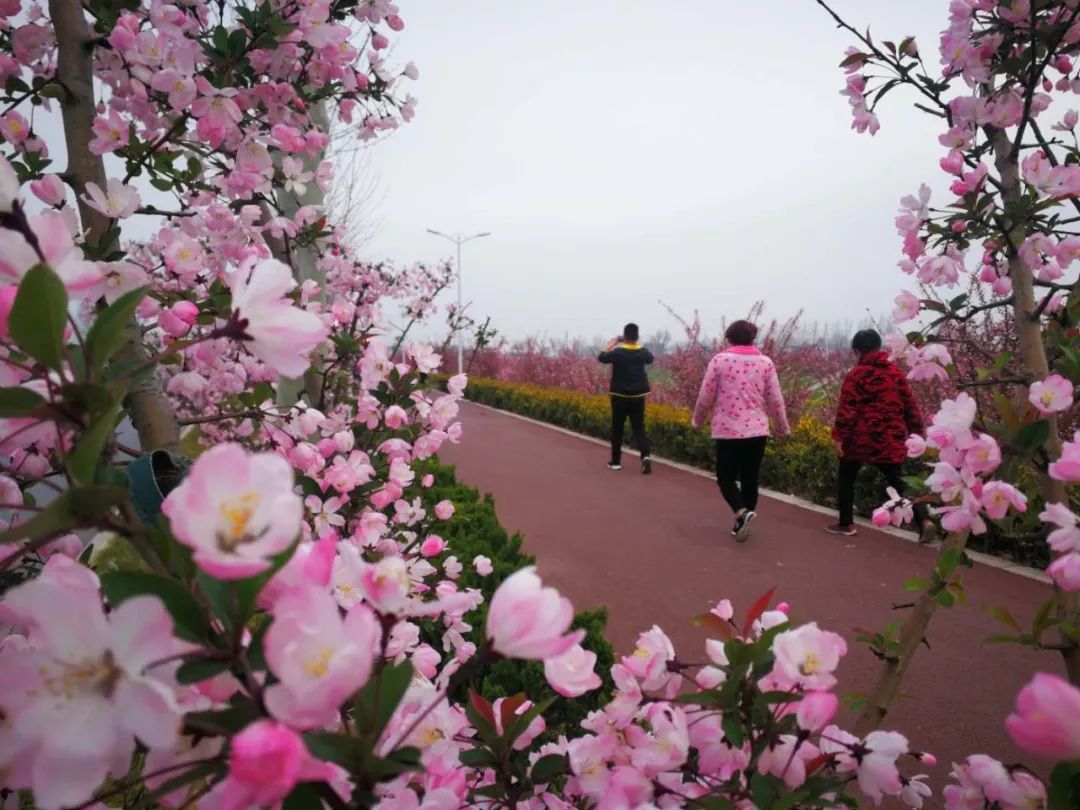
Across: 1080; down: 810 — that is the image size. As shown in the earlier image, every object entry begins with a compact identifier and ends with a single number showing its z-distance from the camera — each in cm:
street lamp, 1854
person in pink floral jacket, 497
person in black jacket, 770
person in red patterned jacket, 470
